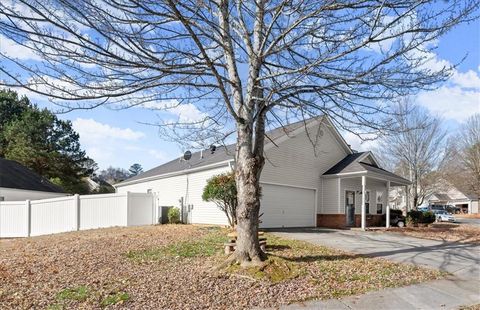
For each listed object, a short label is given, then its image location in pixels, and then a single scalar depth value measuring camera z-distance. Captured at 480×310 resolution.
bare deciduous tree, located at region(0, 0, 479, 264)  6.45
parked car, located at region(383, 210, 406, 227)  22.83
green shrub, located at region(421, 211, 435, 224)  23.94
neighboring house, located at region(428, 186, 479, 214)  65.45
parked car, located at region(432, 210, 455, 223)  36.59
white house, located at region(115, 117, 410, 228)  18.52
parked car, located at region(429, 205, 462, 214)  58.58
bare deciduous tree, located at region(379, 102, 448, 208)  29.17
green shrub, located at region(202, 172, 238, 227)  15.50
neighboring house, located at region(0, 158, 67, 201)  24.81
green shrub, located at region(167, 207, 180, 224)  19.58
